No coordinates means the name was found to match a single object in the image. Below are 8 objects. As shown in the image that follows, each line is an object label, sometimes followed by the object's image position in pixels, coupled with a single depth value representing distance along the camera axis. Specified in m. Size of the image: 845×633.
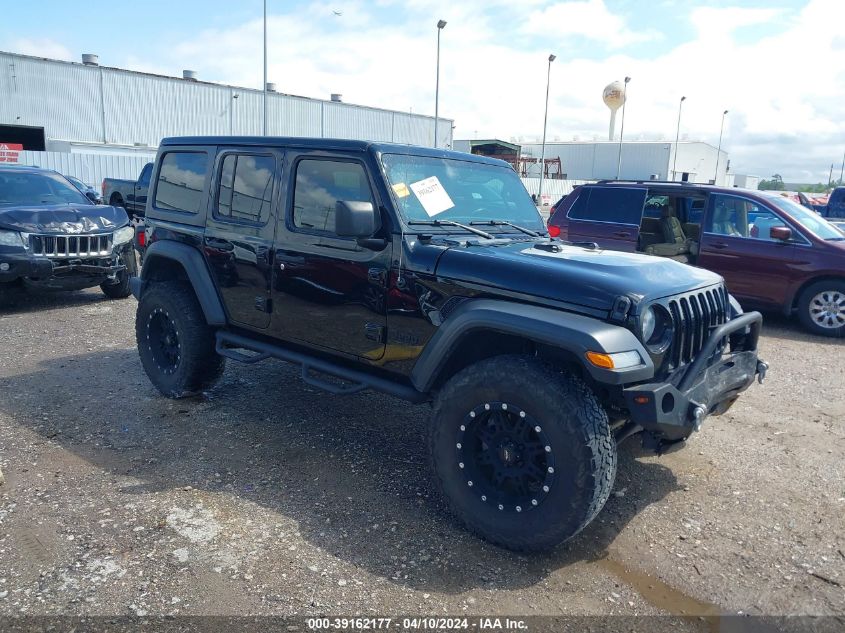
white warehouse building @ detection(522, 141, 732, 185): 56.62
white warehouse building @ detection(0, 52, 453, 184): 29.16
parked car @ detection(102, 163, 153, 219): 16.19
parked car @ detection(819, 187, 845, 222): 15.28
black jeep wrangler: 2.98
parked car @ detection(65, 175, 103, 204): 9.91
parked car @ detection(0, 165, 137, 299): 7.52
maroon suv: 7.90
